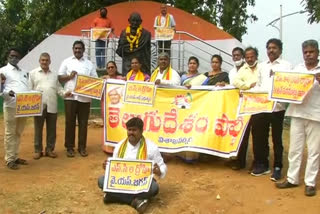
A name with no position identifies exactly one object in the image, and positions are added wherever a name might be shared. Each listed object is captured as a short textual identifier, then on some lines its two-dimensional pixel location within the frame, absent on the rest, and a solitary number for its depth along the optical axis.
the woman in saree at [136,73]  7.41
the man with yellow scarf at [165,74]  7.17
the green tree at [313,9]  9.88
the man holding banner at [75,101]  7.31
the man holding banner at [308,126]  5.34
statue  8.70
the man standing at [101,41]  12.44
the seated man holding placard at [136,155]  5.28
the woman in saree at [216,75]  6.98
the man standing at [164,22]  11.86
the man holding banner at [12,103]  6.58
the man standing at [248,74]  6.36
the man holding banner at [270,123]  5.96
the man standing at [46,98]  7.16
